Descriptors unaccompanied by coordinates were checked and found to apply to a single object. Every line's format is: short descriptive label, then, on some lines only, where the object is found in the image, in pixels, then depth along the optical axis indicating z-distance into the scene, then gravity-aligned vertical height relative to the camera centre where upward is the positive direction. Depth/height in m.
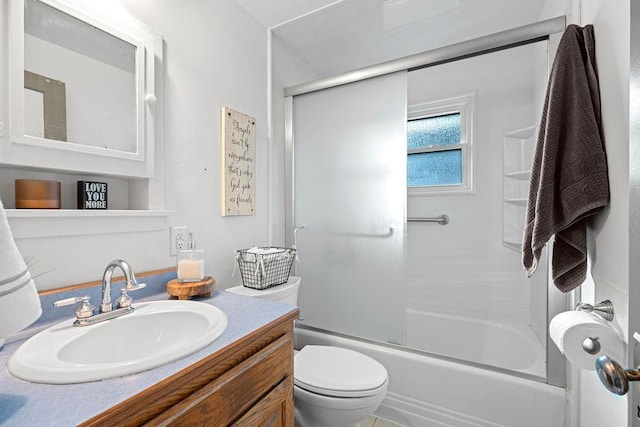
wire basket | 1.50 -0.29
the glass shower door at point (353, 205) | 1.71 +0.03
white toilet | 1.18 -0.72
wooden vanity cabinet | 0.57 -0.42
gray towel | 0.90 +0.13
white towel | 0.49 -0.13
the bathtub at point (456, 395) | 1.32 -0.89
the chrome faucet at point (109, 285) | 0.89 -0.22
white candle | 1.18 -0.23
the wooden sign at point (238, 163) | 1.61 +0.28
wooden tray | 1.12 -0.29
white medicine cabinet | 0.88 +0.41
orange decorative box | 0.90 +0.06
